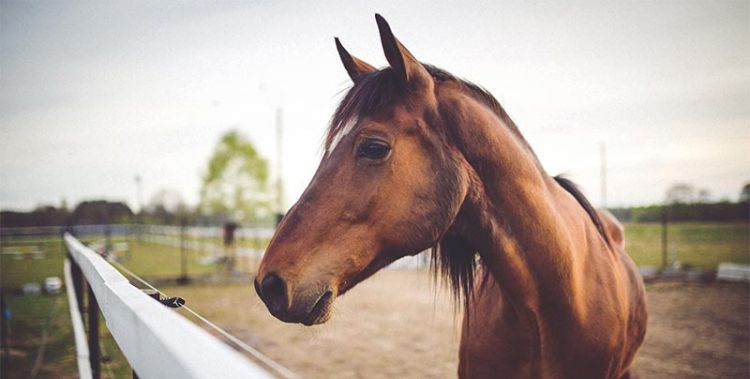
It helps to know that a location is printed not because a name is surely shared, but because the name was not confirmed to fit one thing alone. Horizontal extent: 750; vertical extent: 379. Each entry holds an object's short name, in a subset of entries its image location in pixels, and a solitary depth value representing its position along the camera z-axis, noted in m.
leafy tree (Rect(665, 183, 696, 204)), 21.03
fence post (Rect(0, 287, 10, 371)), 5.10
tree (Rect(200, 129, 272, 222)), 29.05
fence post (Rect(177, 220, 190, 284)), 12.60
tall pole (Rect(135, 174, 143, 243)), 25.87
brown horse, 1.41
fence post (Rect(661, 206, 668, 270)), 13.57
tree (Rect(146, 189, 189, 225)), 39.00
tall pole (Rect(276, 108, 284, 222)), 17.09
